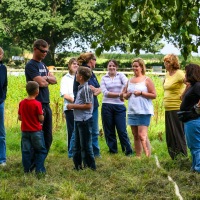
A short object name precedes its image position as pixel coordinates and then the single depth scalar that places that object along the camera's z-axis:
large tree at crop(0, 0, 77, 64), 61.21
